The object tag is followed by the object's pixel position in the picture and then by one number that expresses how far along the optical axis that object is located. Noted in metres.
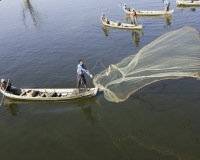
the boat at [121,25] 22.11
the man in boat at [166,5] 24.95
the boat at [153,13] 25.45
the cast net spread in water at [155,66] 9.49
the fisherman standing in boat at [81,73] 11.37
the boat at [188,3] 27.85
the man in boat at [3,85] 12.71
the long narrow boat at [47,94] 11.82
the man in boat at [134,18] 21.62
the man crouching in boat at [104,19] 24.03
